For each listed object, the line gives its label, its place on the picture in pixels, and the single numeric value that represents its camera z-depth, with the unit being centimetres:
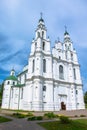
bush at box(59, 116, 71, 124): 1369
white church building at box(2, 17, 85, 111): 3875
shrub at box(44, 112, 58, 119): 1935
